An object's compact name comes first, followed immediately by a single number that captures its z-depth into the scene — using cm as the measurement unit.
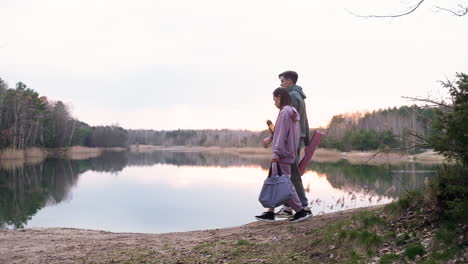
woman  555
